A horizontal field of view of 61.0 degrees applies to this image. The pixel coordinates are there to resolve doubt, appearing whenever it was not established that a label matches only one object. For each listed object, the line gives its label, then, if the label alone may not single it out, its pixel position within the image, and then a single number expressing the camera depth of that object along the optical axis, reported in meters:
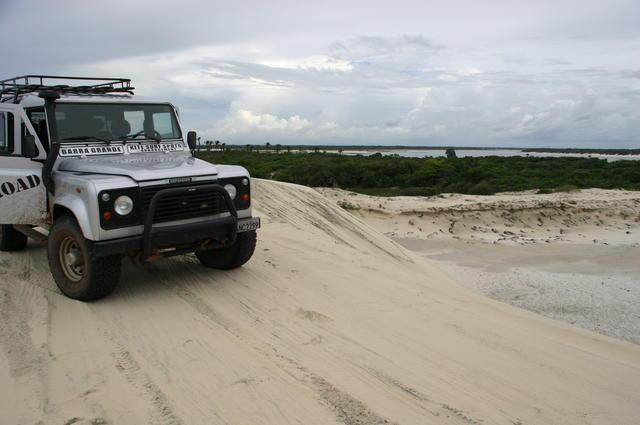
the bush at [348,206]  17.64
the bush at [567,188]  23.62
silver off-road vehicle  5.50
